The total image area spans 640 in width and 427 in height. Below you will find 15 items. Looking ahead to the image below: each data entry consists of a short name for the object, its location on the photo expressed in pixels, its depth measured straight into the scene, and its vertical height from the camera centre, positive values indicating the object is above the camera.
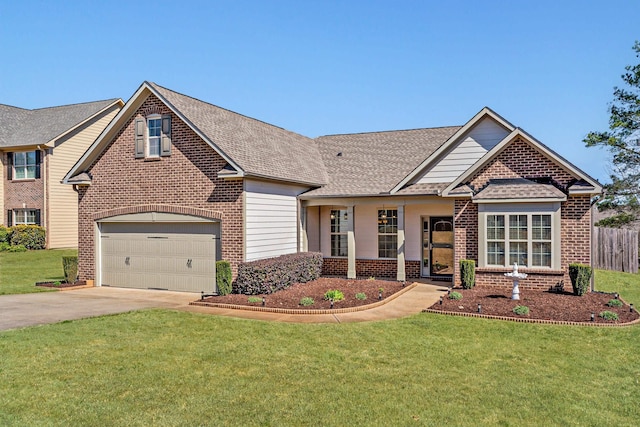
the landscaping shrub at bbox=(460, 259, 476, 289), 15.00 -1.75
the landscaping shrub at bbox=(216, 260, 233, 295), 14.52 -1.83
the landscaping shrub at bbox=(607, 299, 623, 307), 12.38 -2.23
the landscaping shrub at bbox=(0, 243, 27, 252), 28.86 -1.82
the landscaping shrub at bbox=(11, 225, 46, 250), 29.27 -1.14
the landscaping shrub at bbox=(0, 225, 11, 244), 29.36 -1.07
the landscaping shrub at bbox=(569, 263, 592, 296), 13.74 -1.76
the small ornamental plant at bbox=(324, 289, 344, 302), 13.45 -2.19
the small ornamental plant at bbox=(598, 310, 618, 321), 11.08 -2.28
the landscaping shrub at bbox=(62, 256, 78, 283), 17.52 -1.83
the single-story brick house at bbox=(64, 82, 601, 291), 14.84 +0.41
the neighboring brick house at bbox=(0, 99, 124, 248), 29.88 +2.87
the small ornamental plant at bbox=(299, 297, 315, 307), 12.73 -2.23
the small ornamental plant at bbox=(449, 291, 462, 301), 13.35 -2.19
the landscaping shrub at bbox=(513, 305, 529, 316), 11.56 -2.25
